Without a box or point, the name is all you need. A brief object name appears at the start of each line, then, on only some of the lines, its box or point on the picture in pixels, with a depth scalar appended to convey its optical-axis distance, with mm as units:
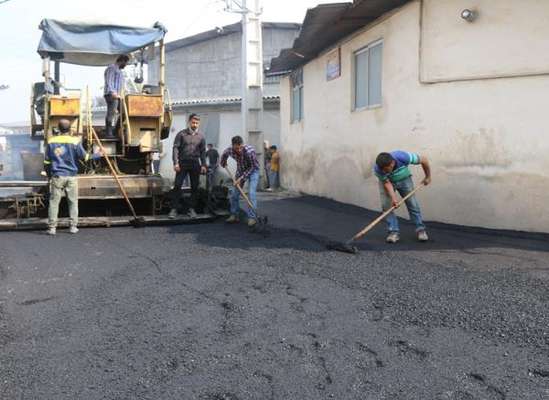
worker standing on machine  8516
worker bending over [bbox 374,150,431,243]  6748
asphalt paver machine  8109
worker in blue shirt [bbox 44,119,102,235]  7531
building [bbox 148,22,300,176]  25109
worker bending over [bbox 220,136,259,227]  8352
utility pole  15383
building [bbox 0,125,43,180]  17188
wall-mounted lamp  7566
